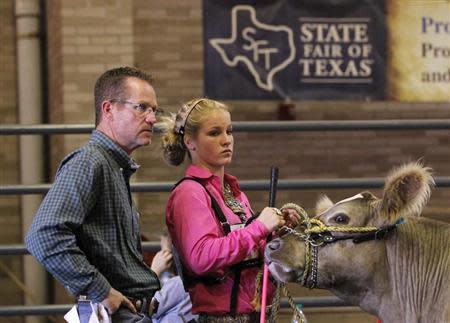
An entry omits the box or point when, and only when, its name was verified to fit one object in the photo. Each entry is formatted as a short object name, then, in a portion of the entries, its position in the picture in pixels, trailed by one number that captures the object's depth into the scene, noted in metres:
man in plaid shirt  5.68
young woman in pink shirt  6.22
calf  6.54
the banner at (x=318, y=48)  11.81
